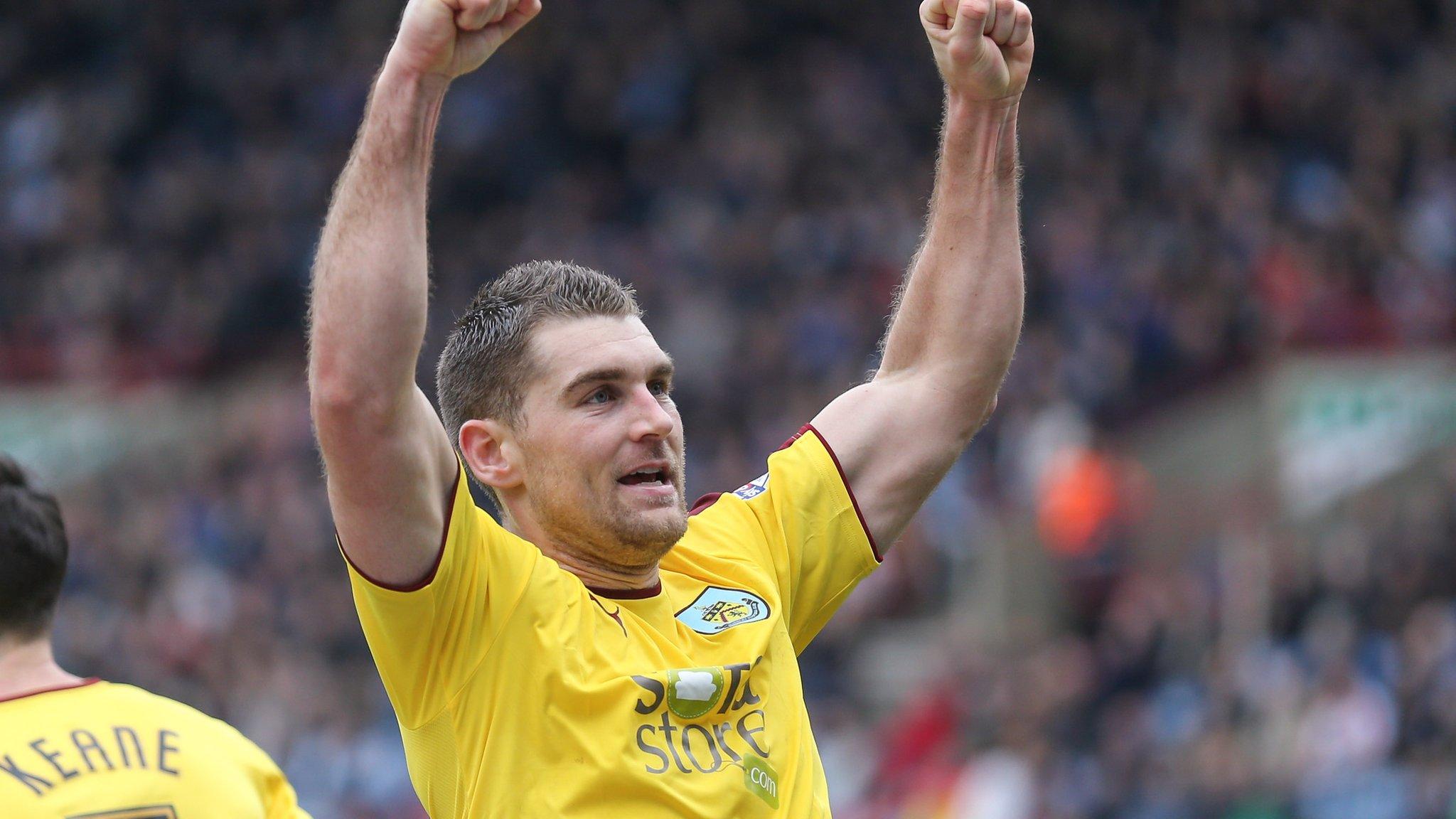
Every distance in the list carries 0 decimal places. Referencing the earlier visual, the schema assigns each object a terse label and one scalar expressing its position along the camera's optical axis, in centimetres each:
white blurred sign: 2681
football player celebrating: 640
